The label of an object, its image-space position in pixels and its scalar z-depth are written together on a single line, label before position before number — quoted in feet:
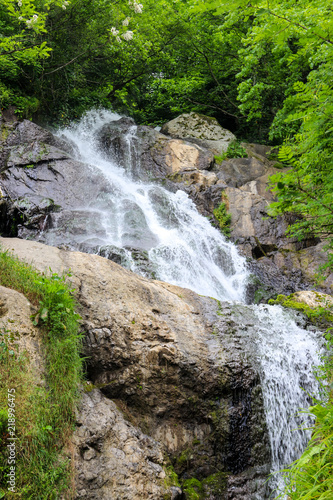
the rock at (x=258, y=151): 47.98
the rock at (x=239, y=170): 43.42
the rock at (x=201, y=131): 49.39
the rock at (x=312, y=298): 22.68
